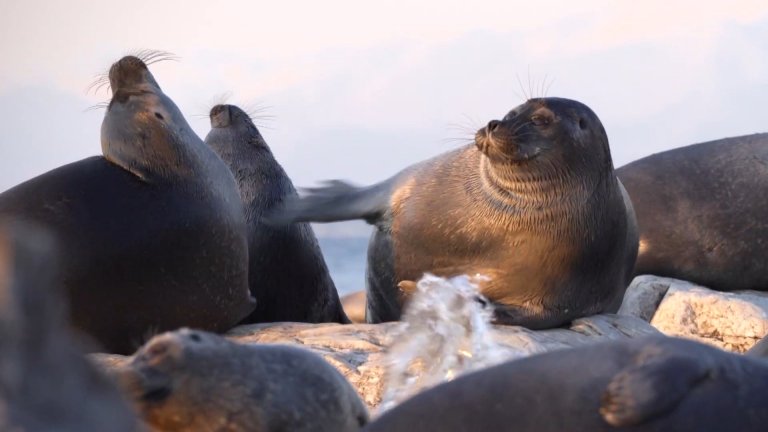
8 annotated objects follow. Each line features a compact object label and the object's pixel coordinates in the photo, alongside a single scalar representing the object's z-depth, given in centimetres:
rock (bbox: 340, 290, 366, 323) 2547
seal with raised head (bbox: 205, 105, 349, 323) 1641
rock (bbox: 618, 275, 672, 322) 2005
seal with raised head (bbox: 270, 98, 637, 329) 1548
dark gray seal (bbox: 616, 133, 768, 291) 2241
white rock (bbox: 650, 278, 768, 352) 1862
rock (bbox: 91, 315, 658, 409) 1228
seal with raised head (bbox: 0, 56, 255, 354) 1327
